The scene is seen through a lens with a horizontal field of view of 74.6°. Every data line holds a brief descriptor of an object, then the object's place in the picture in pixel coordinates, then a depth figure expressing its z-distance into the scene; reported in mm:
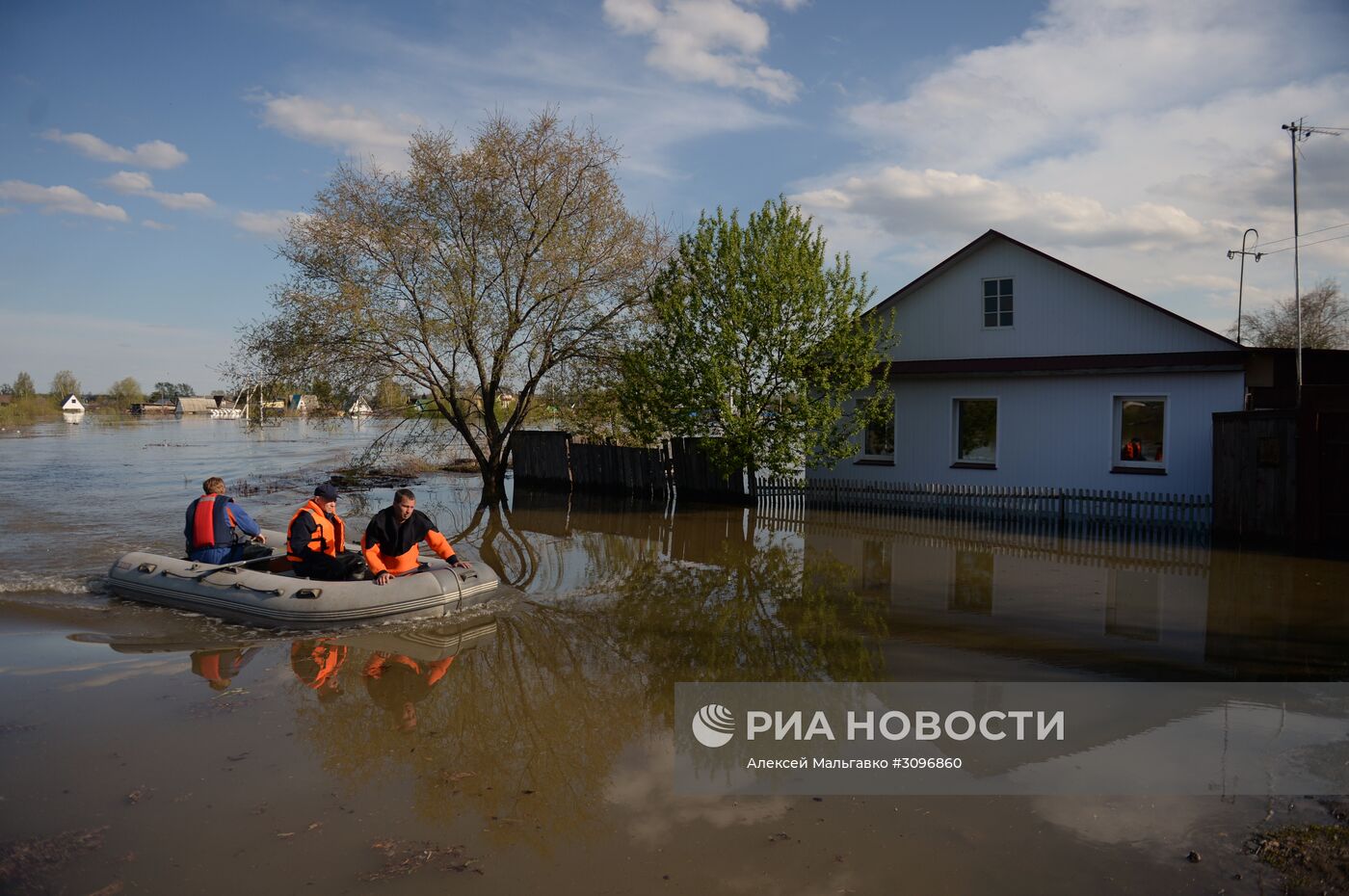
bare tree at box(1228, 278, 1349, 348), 49062
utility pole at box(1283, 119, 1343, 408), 24297
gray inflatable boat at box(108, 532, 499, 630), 9727
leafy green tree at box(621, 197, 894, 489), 18453
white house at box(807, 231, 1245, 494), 17031
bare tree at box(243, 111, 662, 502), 20812
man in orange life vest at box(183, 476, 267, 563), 11312
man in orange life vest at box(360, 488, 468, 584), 10336
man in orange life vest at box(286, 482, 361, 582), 10500
